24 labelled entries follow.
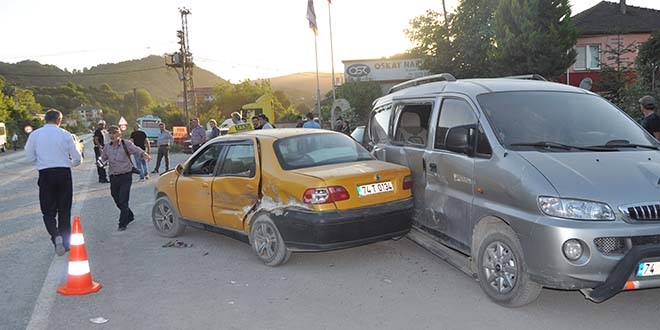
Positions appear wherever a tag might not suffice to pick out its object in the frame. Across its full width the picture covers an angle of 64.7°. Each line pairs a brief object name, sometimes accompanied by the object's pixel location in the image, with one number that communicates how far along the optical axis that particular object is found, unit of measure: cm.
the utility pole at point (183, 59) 4362
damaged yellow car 530
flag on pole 2070
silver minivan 372
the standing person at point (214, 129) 1465
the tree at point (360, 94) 3597
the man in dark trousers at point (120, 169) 823
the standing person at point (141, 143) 1495
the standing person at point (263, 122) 1169
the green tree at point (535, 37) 2173
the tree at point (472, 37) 2900
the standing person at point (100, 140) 1406
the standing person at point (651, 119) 736
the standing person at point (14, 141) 4878
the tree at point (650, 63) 1385
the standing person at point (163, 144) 1694
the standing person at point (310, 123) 1356
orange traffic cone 502
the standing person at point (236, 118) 1419
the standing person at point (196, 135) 1539
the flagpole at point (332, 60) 2243
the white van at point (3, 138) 4284
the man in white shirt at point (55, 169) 643
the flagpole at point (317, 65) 2116
